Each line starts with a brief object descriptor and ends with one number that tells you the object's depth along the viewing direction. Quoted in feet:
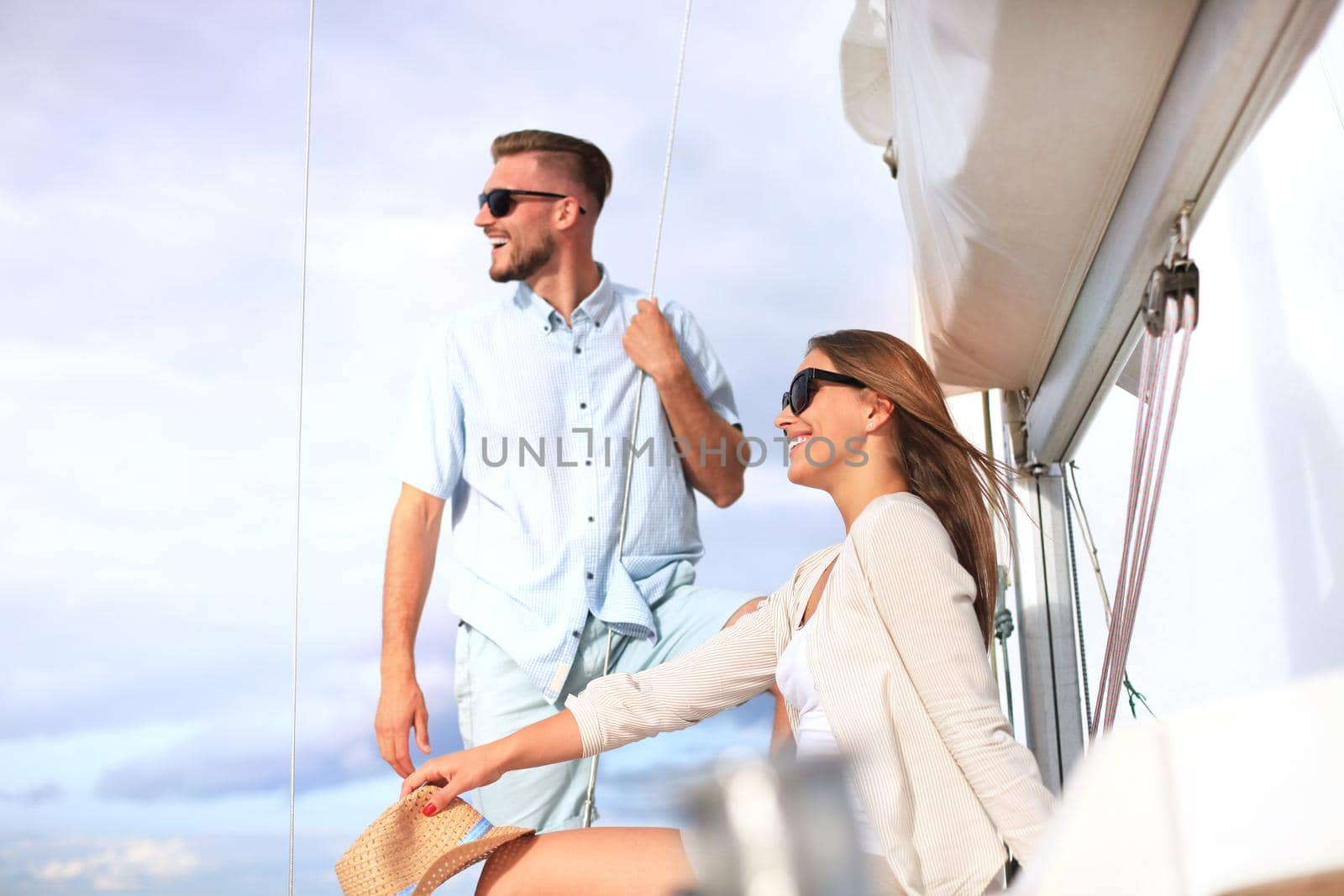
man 5.73
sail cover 2.93
